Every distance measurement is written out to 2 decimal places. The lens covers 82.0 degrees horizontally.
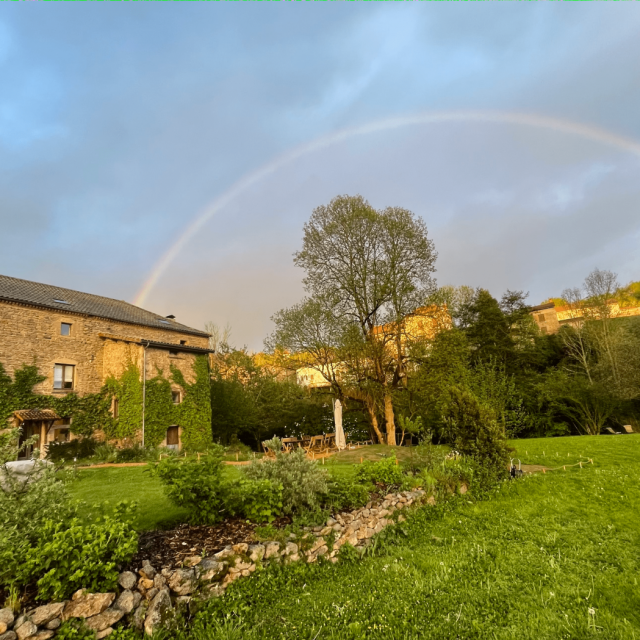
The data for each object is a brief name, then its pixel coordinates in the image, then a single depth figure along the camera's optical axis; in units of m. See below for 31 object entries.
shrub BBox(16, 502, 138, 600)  3.63
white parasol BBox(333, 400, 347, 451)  18.39
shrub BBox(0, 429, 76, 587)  3.69
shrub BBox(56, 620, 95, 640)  3.38
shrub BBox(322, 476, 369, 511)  6.78
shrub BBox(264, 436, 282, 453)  7.05
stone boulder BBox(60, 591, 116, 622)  3.55
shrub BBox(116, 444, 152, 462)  17.80
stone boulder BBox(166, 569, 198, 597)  4.18
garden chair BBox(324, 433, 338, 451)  19.25
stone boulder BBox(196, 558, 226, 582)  4.38
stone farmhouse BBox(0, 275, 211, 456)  19.39
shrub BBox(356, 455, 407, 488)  8.41
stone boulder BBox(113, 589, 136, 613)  3.81
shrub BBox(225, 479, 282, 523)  5.77
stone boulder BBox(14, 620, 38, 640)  3.23
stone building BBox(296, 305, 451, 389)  20.81
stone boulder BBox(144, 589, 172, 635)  3.76
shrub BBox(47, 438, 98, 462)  19.22
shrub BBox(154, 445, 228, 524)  5.49
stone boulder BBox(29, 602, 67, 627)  3.40
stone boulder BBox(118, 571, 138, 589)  4.01
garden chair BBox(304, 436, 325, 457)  17.84
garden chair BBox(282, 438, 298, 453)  17.92
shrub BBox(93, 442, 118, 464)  17.10
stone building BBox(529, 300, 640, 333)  33.35
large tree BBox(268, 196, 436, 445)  20.89
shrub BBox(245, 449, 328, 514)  6.29
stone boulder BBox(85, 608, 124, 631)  3.56
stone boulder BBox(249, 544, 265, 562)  4.92
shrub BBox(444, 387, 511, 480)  9.45
